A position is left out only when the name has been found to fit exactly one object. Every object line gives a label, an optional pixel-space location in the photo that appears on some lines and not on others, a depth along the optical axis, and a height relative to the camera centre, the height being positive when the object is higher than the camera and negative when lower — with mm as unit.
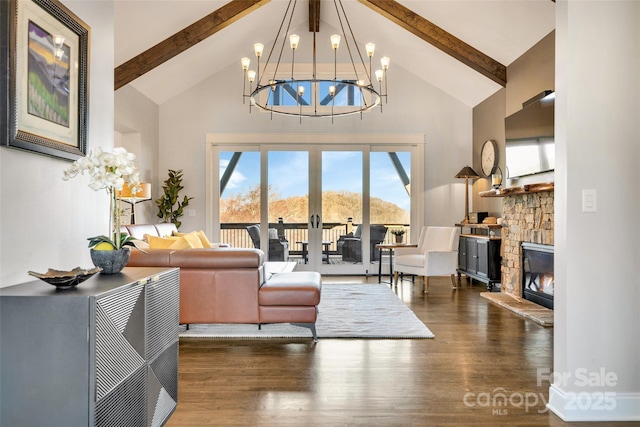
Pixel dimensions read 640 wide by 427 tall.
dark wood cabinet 5824 -580
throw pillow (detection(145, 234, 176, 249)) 3943 -235
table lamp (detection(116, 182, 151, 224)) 5734 +257
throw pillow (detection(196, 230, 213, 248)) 5758 -308
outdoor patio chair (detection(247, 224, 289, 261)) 7570 -503
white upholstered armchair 5953 -550
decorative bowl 1524 -214
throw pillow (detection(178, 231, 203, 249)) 4902 -260
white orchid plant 1865 +199
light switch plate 2225 +81
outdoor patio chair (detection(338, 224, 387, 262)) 7602 -472
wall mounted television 4566 +909
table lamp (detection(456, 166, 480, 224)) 6871 +650
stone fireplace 4586 -117
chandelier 7492 +2186
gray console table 1442 -467
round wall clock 6477 +937
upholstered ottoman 3580 -716
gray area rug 3713 -994
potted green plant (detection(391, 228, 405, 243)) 6750 -280
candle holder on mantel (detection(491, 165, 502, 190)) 5707 +567
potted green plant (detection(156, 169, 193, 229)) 7102 +261
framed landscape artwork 1588 +574
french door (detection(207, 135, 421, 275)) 7570 +312
